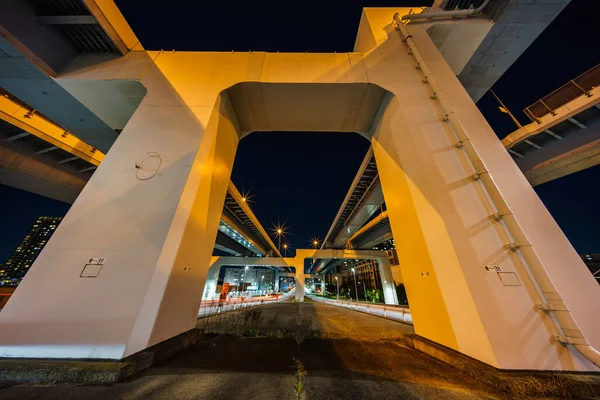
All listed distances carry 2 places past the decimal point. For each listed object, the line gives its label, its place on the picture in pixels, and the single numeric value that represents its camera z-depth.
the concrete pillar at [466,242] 2.66
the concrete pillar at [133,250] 2.79
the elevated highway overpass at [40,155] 6.91
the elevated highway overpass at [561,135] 6.88
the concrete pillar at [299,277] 26.20
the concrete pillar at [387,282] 23.91
